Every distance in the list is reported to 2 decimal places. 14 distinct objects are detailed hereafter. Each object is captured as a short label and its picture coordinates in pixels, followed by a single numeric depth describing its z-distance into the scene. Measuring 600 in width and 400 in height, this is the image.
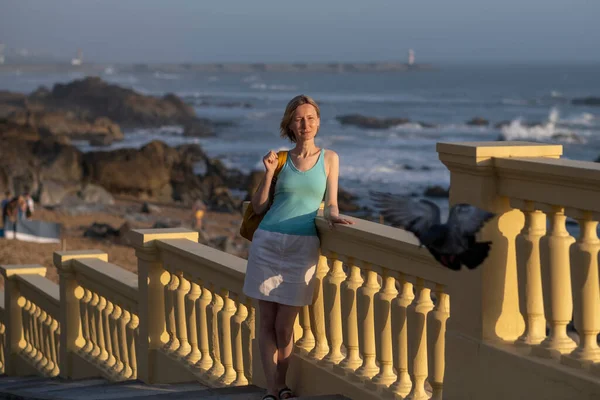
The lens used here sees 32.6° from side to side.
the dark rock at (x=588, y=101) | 111.12
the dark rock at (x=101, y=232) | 23.28
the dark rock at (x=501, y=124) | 85.93
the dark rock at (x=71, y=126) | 69.06
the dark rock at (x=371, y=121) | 89.53
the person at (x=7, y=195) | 24.65
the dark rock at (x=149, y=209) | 30.94
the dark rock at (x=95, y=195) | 31.56
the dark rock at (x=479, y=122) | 89.10
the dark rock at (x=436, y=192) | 39.66
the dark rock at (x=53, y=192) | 31.17
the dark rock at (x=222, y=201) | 33.97
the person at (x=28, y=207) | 23.98
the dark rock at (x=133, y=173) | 36.81
